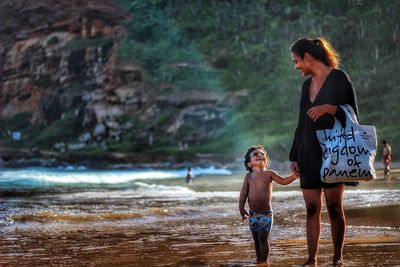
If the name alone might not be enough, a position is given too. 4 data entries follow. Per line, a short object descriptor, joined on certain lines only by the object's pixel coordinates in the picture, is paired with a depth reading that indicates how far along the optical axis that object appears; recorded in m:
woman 4.93
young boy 5.49
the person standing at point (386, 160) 21.73
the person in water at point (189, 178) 26.46
